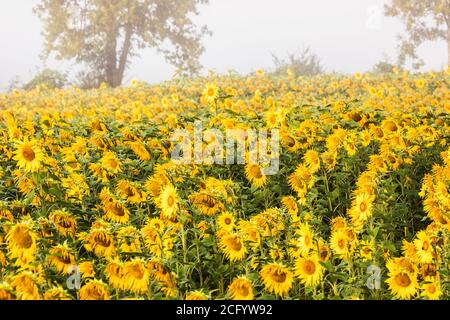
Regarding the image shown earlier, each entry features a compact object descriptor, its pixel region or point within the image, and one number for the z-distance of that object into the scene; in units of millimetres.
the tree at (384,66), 28672
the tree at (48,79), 26812
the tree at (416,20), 28406
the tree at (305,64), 27891
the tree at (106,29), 26594
